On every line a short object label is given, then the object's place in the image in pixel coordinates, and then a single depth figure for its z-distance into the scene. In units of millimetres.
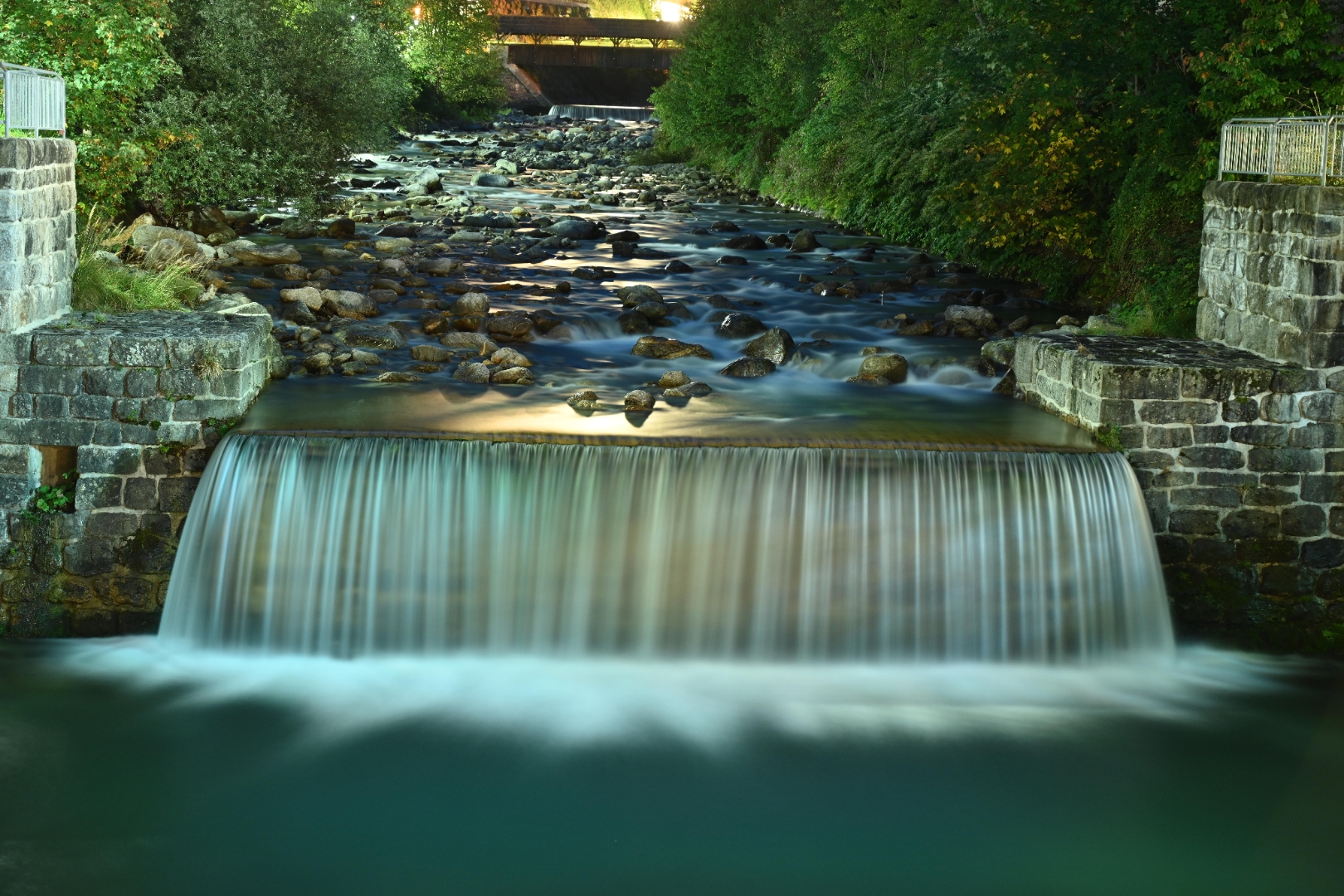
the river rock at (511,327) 16359
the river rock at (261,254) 20562
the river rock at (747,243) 25547
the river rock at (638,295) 18459
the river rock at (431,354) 14406
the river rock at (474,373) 13602
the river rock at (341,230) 24438
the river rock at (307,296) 16688
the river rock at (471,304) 17250
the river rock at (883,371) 14586
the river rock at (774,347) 15578
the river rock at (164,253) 16712
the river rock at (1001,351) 14930
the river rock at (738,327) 17031
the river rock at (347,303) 17031
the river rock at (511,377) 13688
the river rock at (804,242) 25156
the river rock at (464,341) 15273
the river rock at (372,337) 15133
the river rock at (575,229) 26550
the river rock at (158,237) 18641
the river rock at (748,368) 14773
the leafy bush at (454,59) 63750
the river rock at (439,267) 21062
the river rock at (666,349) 15828
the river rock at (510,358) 14102
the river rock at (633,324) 17188
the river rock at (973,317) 17219
